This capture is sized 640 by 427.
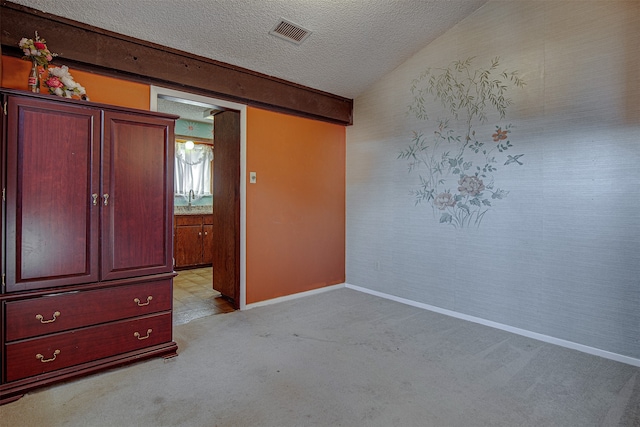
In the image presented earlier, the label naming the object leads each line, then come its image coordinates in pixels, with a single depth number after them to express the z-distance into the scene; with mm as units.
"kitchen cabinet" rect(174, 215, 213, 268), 5695
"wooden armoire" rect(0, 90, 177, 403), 2018
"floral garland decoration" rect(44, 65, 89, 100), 2293
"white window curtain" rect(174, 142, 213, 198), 6305
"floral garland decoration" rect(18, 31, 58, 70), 2223
